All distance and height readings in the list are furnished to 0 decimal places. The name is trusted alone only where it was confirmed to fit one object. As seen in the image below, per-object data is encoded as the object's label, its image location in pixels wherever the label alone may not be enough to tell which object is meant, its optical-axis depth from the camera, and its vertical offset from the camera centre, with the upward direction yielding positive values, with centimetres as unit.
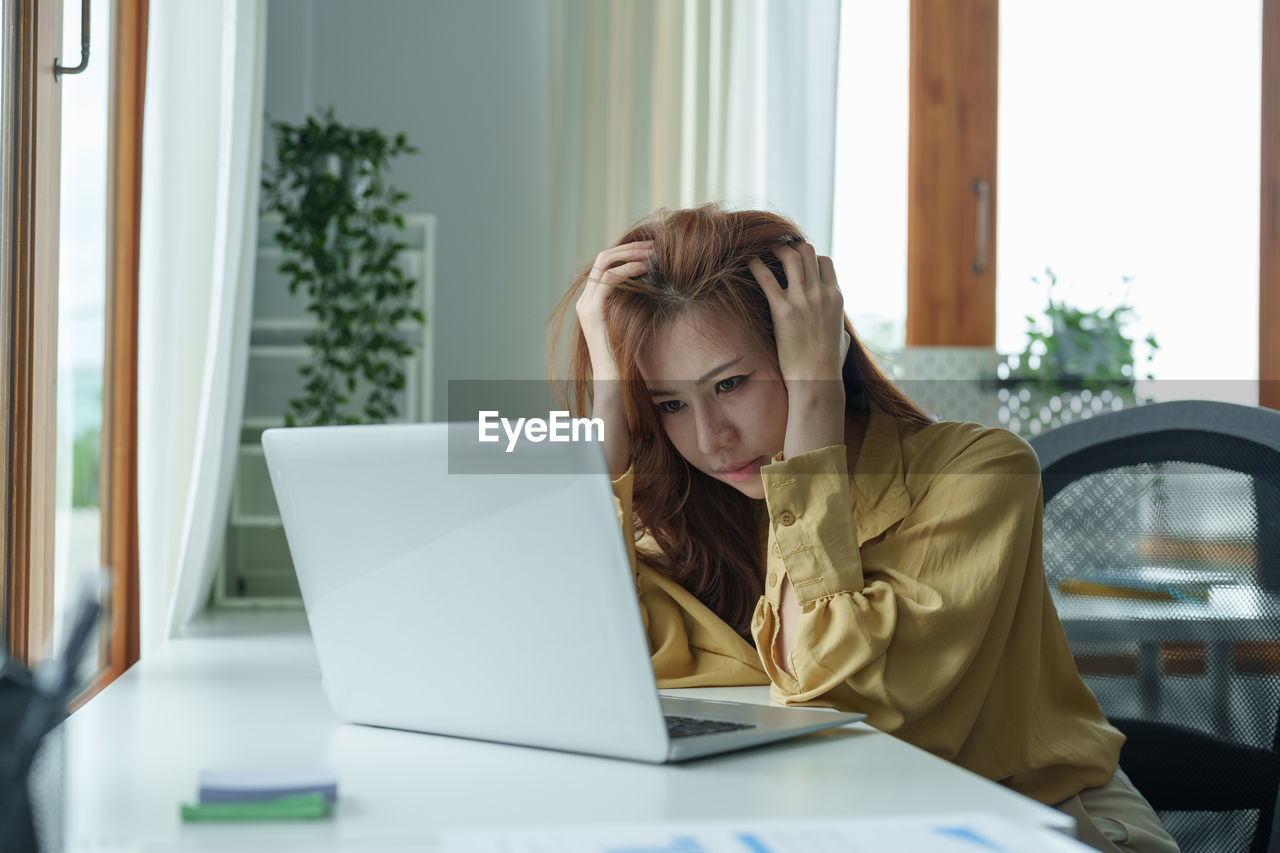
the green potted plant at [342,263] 216 +28
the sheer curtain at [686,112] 222 +62
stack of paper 61 -20
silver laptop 67 -11
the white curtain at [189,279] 147 +17
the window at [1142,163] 270 +60
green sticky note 60 -21
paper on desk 55 -20
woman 95 -9
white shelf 213 +5
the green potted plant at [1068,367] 258 +12
